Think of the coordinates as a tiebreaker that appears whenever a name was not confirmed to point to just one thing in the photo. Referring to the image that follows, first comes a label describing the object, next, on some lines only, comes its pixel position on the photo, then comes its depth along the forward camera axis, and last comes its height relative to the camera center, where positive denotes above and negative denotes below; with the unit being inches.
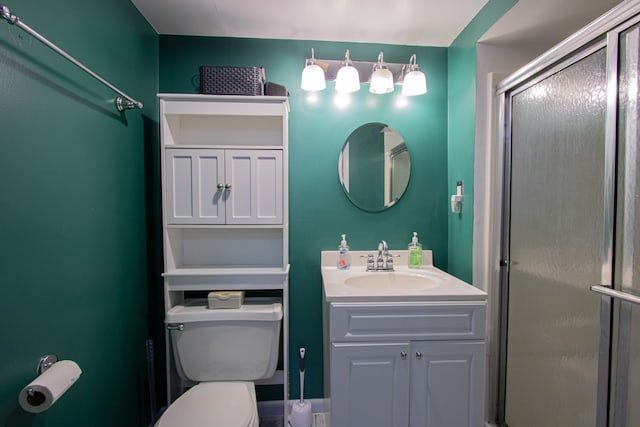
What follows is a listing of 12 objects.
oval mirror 65.2 +8.9
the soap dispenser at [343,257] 63.0 -12.1
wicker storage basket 55.4 +24.6
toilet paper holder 32.4 -19.1
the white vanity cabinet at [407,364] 45.4 -26.4
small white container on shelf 54.9 -19.2
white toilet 53.0 -27.3
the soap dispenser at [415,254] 63.6 -11.5
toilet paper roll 28.5 -19.8
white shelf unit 54.2 +2.5
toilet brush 57.8 -44.1
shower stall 34.3 -4.4
